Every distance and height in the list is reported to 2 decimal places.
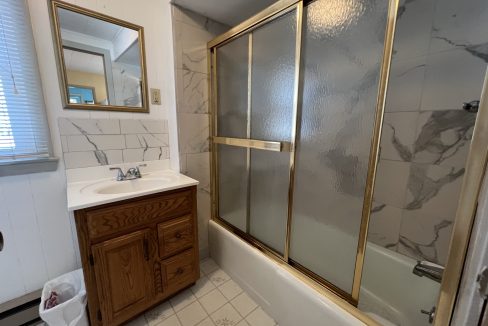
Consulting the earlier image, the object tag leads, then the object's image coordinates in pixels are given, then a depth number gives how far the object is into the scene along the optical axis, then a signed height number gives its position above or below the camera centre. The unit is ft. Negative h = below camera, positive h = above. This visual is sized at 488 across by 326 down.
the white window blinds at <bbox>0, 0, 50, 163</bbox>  3.46 +0.63
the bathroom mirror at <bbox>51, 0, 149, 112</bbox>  4.00 +1.39
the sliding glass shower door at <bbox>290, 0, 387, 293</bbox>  2.87 +0.04
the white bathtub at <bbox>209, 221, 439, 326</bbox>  3.31 -3.02
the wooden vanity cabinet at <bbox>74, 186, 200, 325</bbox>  3.50 -2.42
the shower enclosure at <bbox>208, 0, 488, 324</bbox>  2.90 +0.06
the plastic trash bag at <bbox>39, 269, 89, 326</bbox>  3.40 -3.16
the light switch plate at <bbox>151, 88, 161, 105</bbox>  5.10 +0.76
